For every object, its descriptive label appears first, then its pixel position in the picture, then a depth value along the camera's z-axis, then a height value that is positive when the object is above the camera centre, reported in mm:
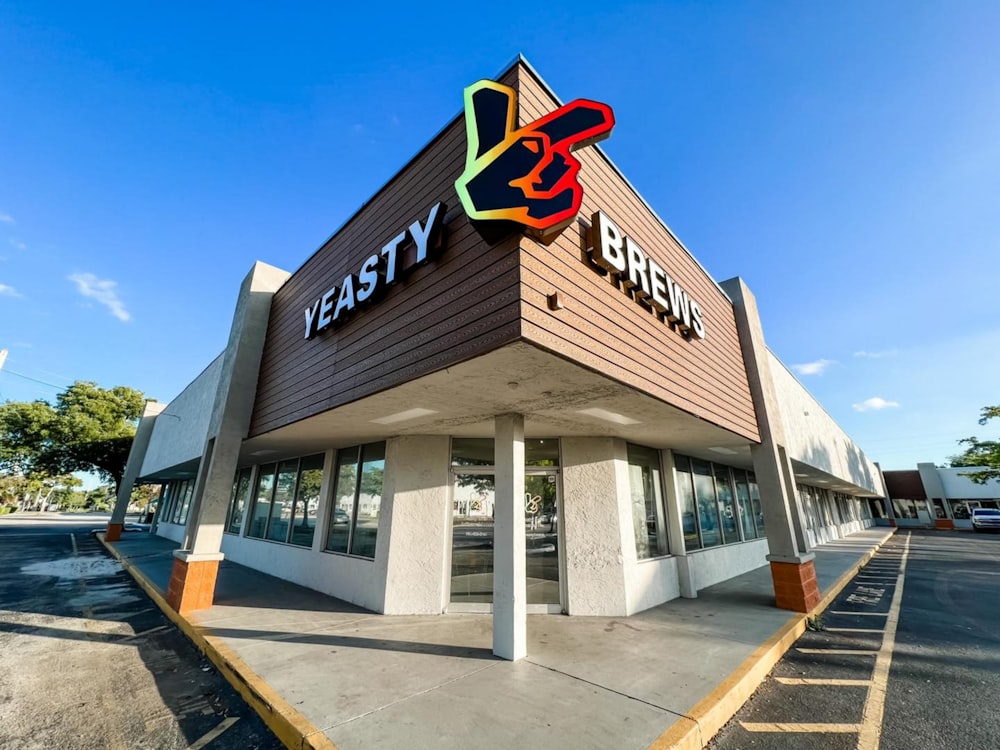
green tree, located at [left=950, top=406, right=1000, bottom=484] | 25203 +3781
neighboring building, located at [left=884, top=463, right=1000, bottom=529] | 39625 +1452
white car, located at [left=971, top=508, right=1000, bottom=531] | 31922 -729
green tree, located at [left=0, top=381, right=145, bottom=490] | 29266 +4674
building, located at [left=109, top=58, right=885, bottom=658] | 4262 +1360
